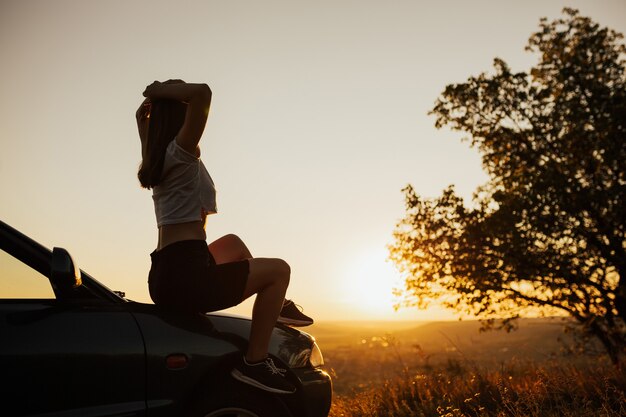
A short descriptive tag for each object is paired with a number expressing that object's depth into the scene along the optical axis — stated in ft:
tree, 36.81
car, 7.98
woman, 9.41
